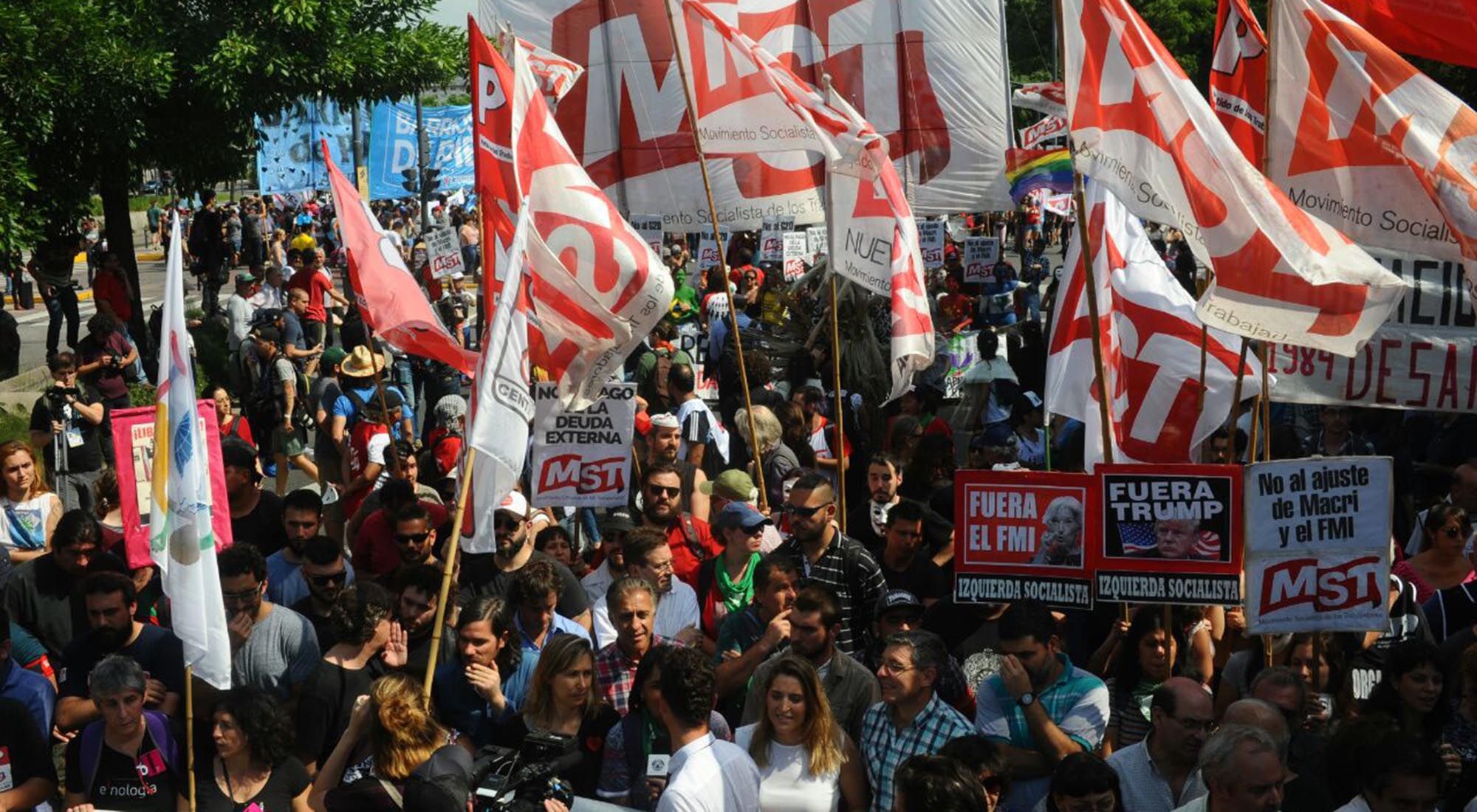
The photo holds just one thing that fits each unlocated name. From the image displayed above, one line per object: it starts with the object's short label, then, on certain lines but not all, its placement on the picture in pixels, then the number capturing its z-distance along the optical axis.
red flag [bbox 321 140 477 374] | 10.03
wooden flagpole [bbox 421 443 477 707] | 6.89
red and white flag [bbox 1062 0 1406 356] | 7.38
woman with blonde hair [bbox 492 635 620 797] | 6.64
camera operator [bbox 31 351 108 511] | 12.70
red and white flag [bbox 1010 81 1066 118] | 13.49
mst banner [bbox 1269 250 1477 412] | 8.16
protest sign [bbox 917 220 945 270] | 20.08
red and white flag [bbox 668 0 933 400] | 9.93
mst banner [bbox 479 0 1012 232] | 13.26
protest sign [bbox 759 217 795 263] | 22.27
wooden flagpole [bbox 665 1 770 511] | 10.00
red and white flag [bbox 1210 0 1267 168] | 9.16
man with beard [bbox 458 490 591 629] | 8.54
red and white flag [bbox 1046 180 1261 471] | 9.16
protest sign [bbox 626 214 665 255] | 13.38
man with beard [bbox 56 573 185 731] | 7.48
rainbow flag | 21.69
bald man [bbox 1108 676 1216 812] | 6.07
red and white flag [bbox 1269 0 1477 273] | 7.80
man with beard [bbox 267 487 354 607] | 8.69
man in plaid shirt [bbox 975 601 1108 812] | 6.38
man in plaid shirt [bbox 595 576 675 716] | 7.18
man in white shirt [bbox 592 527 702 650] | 8.06
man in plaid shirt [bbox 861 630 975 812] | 6.22
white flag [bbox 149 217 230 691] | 6.75
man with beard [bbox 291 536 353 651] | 8.25
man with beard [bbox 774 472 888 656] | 8.06
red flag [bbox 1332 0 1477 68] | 8.31
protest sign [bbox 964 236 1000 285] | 21.34
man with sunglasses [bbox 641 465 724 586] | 9.23
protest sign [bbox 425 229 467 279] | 17.56
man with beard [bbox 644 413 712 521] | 10.44
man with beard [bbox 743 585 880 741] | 6.88
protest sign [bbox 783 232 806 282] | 19.62
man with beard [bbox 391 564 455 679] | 7.71
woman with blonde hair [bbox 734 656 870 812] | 6.19
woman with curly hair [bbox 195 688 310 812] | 6.52
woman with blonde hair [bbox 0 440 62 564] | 9.59
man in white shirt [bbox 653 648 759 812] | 5.92
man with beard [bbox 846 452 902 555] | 9.64
